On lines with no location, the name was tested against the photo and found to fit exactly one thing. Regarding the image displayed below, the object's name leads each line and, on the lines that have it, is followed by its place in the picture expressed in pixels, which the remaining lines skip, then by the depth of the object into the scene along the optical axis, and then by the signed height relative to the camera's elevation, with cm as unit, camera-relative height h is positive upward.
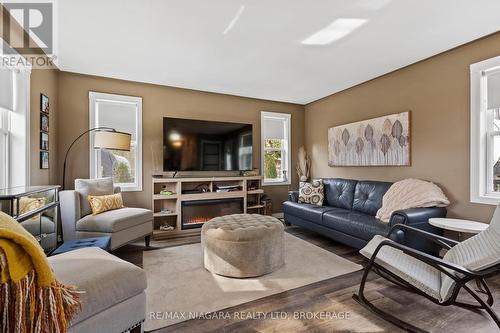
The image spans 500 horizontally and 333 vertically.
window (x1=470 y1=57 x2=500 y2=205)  270 +34
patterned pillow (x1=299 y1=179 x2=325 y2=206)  426 -48
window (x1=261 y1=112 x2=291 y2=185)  525 +42
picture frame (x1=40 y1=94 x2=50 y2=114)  310 +82
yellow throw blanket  95 -51
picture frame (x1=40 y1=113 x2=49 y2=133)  311 +58
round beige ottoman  243 -85
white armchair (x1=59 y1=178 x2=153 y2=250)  288 -65
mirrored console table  188 -38
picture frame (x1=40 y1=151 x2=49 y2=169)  315 +9
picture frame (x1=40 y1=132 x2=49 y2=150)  313 +34
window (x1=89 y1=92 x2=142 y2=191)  388 +48
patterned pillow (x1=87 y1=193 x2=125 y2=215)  314 -48
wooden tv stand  393 -49
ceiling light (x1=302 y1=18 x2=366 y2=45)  242 +143
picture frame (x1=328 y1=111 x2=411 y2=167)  353 +39
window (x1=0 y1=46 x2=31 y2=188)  264 +38
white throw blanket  291 -39
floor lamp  338 +37
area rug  192 -111
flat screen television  413 +38
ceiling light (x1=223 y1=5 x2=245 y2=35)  223 +144
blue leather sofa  266 -67
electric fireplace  414 -79
